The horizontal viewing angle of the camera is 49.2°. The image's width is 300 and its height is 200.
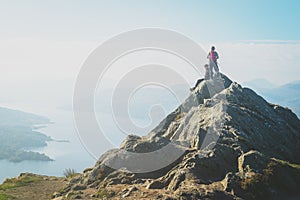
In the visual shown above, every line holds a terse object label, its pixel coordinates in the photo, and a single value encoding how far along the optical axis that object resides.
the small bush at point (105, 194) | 17.06
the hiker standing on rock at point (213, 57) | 28.16
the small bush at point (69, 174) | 29.88
